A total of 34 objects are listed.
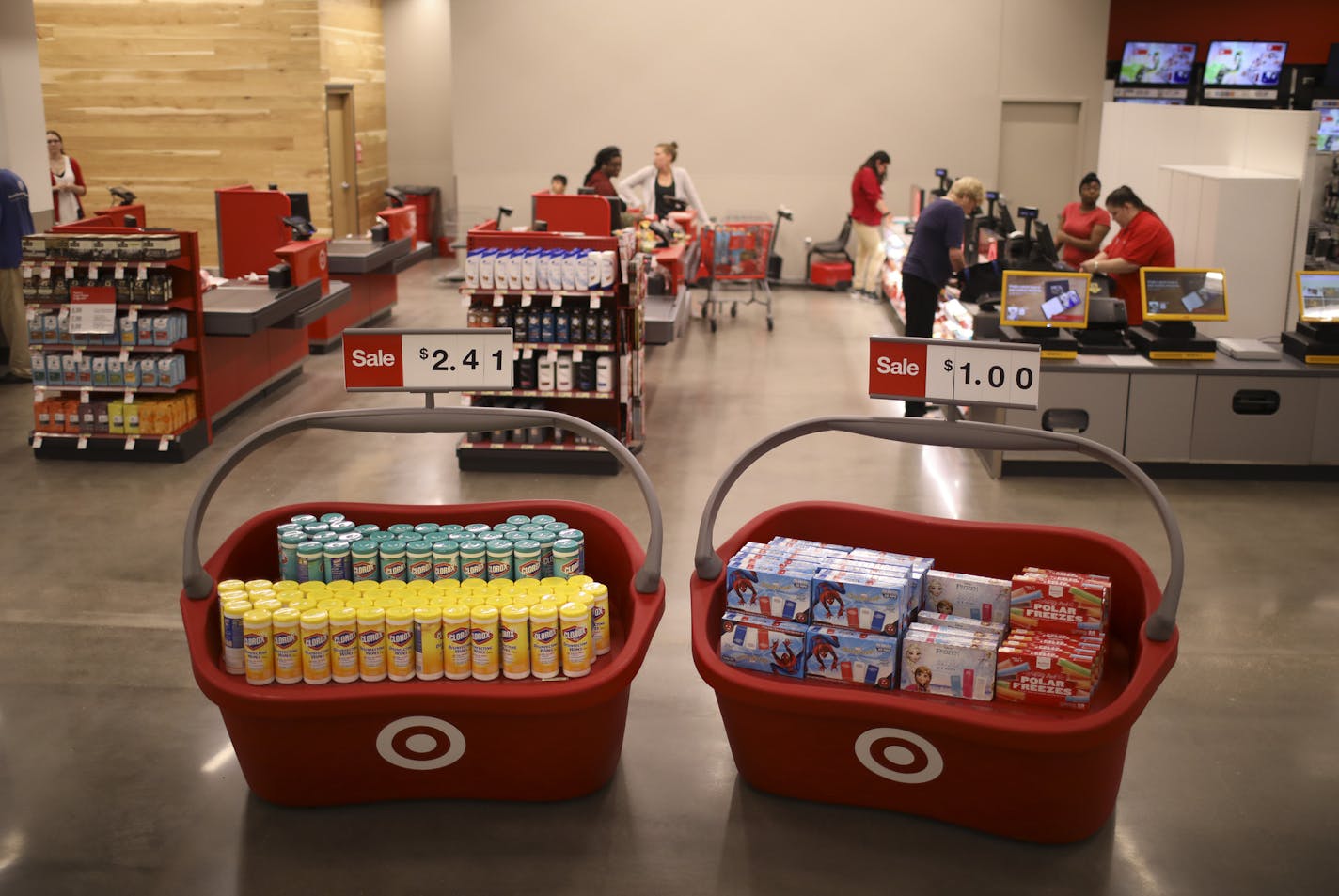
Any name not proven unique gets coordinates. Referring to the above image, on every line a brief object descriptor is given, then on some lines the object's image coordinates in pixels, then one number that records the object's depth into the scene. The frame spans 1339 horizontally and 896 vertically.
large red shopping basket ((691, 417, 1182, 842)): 3.80
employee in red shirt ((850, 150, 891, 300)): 14.62
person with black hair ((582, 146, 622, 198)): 12.55
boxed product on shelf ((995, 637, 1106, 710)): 3.96
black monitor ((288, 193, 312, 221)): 11.45
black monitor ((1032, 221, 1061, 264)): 9.74
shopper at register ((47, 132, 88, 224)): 12.41
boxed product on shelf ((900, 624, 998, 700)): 4.00
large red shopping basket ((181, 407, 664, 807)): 3.94
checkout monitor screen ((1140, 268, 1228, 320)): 8.04
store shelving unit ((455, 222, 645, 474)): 8.10
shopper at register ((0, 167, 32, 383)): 9.91
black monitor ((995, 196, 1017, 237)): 11.41
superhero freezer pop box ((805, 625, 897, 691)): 4.06
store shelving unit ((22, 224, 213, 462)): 8.08
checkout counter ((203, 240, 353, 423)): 8.88
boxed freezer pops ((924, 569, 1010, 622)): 4.34
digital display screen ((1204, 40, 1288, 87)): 16.75
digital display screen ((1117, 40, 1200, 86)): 17.22
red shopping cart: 13.40
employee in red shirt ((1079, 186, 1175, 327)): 9.38
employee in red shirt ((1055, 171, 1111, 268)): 11.10
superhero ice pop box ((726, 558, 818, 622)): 4.15
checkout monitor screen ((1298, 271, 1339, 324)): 7.95
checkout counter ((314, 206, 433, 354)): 12.16
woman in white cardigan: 13.57
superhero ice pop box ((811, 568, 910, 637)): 4.08
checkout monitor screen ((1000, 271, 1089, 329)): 8.20
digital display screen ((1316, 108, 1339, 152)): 11.70
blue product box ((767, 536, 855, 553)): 4.53
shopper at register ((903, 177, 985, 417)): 9.11
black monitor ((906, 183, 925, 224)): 14.50
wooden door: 16.42
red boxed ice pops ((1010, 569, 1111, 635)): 4.25
